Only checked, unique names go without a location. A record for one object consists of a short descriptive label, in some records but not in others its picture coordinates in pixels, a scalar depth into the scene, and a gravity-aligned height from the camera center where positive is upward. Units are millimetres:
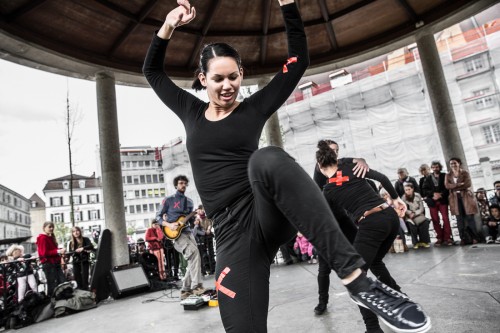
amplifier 7978 -1117
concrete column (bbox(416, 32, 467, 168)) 9461 +2632
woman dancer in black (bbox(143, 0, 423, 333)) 1275 +121
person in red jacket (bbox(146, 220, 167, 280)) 10034 -423
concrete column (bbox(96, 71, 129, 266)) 8781 +1891
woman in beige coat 8469 -367
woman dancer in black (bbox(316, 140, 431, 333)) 3348 -59
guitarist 6500 -103
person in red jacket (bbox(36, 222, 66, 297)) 7863 -310
